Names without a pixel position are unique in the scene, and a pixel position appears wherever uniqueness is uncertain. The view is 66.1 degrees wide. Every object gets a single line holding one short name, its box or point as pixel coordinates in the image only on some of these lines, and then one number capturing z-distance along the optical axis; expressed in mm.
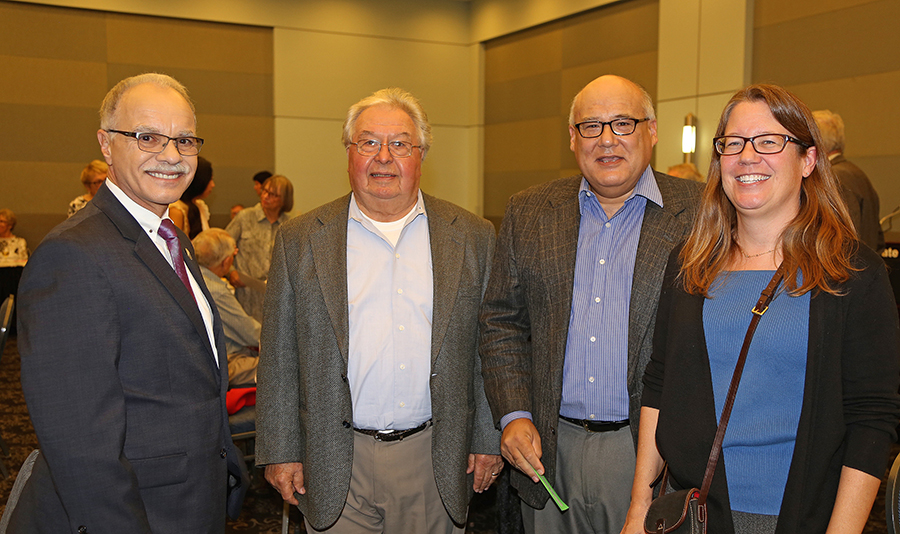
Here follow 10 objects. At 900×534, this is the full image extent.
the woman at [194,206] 5043
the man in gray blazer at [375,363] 2213
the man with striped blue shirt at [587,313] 2047
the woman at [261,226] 5922
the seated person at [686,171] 6043
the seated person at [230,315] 3799
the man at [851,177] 4281
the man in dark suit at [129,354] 1446
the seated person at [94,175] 5379
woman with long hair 1472
